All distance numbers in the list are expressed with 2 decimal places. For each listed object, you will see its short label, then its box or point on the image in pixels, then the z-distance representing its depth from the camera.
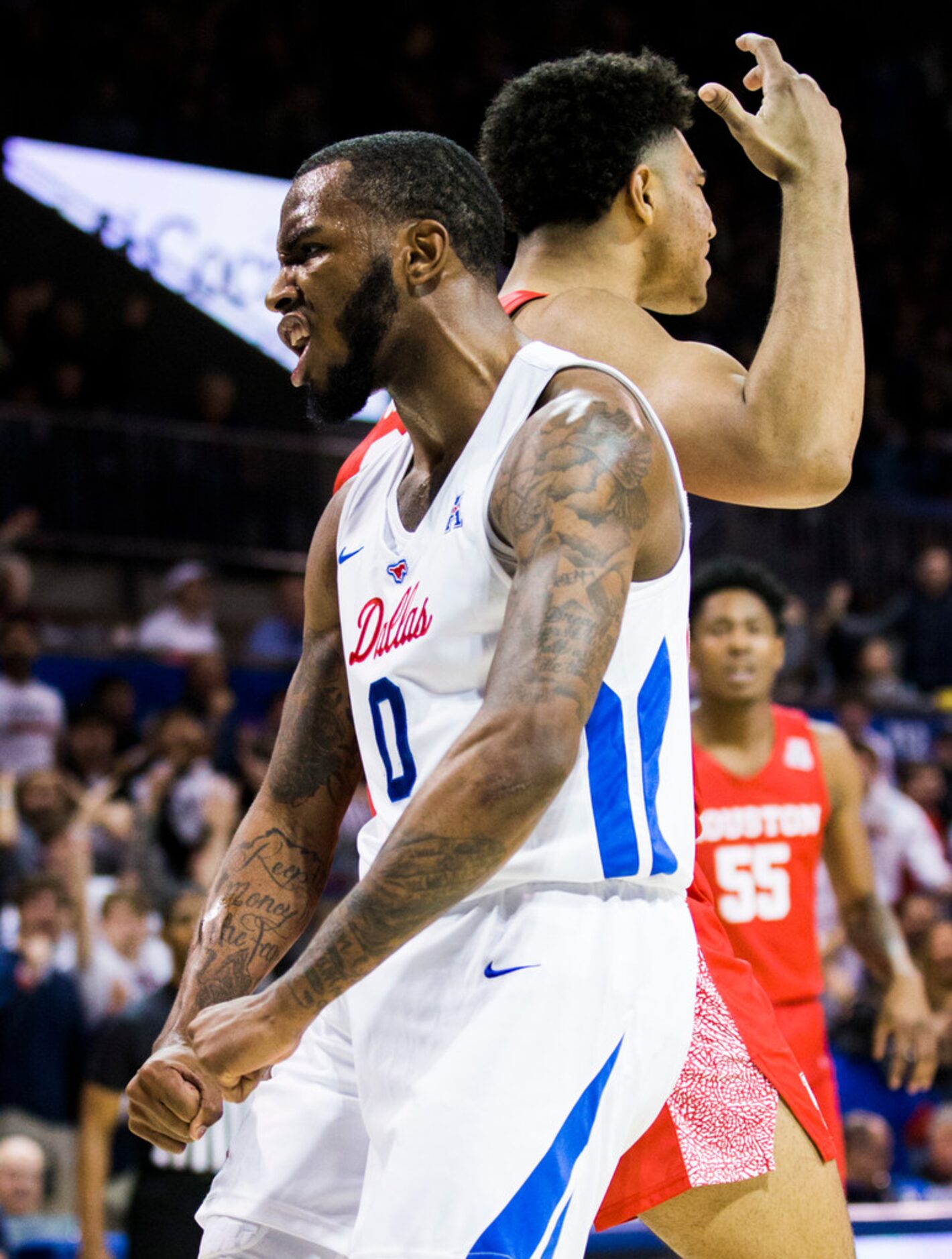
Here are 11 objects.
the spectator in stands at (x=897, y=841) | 8.61
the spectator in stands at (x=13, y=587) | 8.58
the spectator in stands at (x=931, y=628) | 11.05
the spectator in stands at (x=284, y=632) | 9.64
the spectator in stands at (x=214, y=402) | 11.13
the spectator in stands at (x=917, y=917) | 7.76
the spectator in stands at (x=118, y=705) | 8.20
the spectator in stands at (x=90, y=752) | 7.93
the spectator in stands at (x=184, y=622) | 9.34
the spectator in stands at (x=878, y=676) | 10.56
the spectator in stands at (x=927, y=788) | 9.30
